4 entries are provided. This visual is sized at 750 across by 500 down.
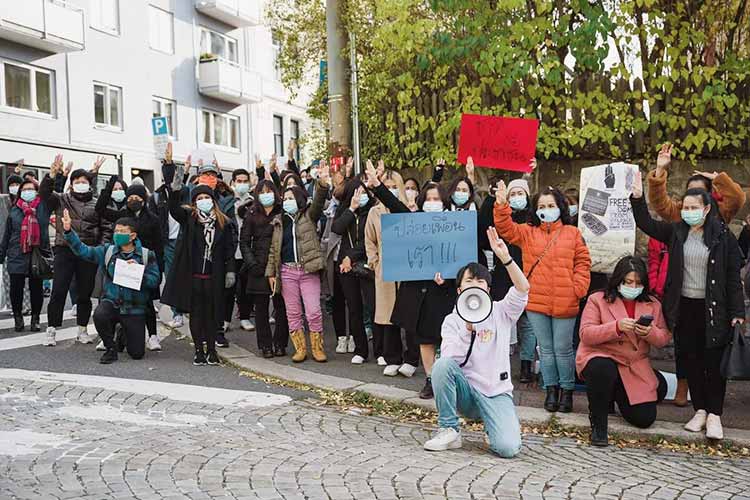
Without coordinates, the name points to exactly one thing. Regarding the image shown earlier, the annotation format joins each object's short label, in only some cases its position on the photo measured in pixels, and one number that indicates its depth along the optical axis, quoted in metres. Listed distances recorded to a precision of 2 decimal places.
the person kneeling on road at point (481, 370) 5.85
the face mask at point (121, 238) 9.19
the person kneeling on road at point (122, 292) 9.08
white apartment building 24.22
